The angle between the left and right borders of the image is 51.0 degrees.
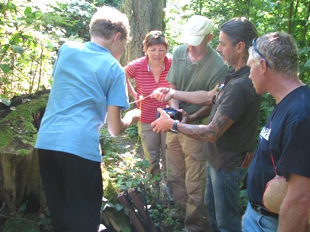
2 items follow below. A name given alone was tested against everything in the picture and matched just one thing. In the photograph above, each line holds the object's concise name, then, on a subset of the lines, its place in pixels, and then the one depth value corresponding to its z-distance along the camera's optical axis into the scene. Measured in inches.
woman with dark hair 159.3
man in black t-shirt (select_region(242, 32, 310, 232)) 61.0
